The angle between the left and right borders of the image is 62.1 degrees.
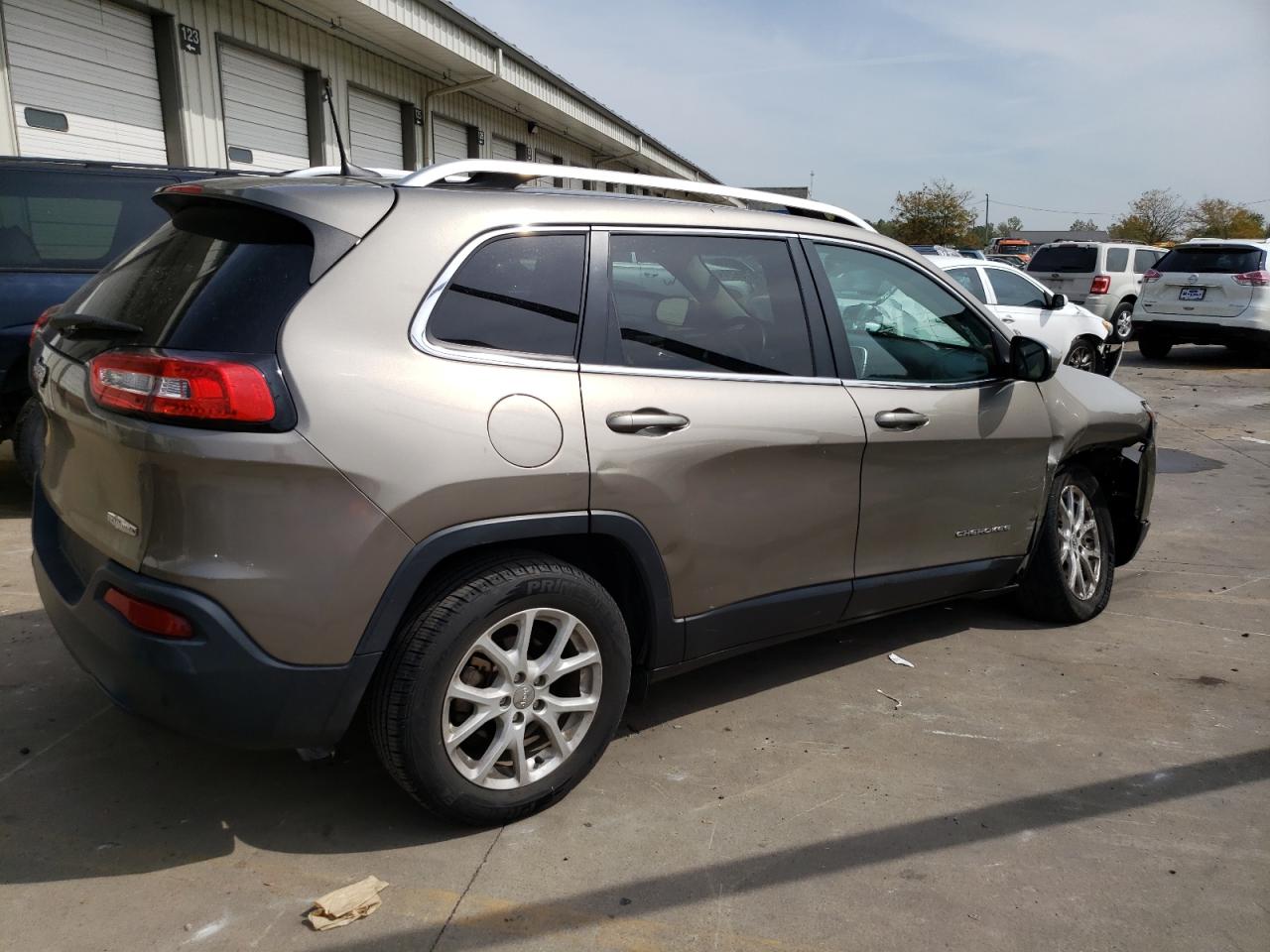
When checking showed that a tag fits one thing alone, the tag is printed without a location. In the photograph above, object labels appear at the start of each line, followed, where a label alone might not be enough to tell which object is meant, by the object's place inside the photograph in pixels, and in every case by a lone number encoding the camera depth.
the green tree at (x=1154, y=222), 68.06
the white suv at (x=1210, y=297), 15.16
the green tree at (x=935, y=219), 63.91
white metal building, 9.07
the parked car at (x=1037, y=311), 12.10
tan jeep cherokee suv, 2.47
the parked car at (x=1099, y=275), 18.62
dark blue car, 5.88
